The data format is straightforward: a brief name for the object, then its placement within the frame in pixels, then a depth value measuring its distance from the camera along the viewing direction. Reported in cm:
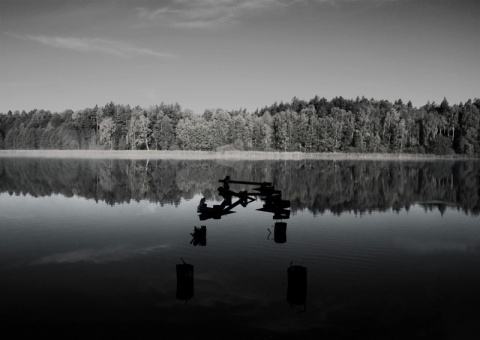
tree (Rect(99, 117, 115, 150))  18938
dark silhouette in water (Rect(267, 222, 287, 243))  2216
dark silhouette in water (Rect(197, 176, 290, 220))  2458
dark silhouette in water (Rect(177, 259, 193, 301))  1456
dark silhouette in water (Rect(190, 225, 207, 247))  2167
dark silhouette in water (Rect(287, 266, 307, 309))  1436
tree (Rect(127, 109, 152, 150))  18138
